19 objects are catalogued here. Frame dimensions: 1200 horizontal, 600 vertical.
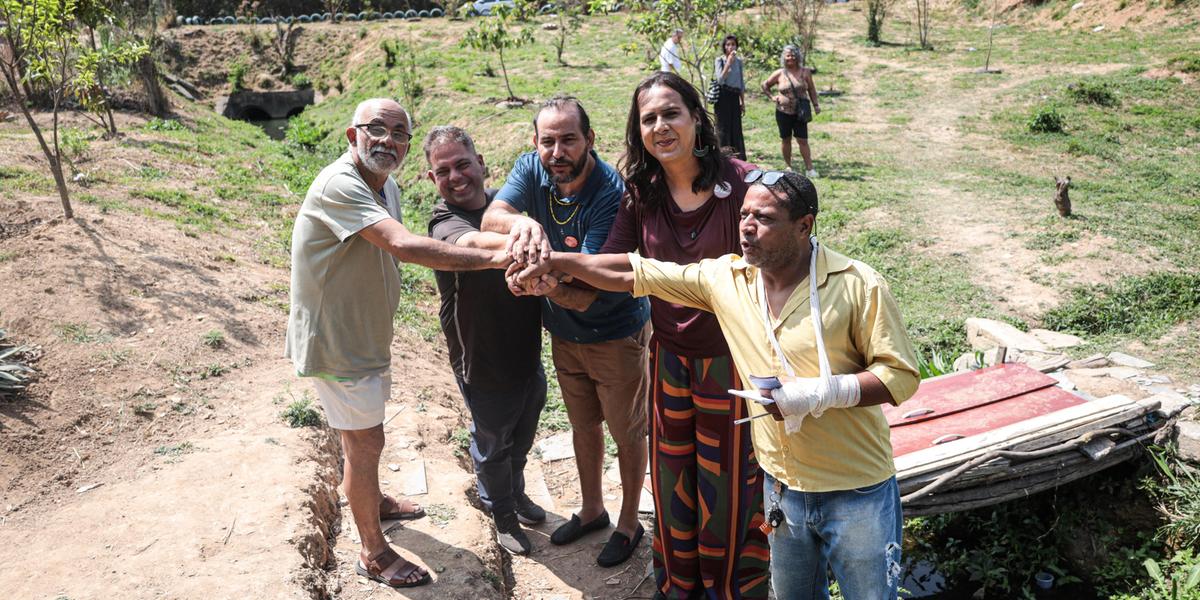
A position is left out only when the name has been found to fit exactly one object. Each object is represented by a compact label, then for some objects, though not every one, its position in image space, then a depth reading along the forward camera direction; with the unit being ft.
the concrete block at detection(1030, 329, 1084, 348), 19.23
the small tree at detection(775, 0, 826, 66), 62.80
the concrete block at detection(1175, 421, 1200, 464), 13.34
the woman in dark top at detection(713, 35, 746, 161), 33.63
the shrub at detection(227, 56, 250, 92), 79.47
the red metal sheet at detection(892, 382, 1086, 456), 13.37
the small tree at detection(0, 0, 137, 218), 24.23
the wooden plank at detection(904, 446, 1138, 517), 12.50
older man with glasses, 9.95
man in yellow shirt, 7.57
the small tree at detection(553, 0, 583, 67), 68.28
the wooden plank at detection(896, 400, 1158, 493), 12.39
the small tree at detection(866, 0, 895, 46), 66.95
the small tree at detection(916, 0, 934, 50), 63.77
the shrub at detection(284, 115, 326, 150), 53.11
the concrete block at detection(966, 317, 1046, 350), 18.93
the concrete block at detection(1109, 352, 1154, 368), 17.33
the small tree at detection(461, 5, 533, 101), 49.78
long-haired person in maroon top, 9.93
